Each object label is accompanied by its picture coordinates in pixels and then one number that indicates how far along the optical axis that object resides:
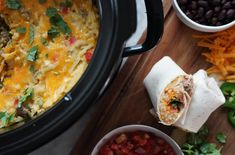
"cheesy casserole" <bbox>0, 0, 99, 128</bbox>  0.57
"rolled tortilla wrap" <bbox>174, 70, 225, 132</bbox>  0.64
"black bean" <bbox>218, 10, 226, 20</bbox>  0.66
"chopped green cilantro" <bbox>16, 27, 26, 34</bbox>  0.61
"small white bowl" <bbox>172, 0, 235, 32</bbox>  0.65
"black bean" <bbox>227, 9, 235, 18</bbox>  0.66
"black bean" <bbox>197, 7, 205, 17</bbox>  0.66
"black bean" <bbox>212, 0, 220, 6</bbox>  0.66
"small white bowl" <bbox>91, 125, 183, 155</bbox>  0.65
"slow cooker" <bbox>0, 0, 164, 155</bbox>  0.52
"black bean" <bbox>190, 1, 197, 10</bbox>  0.66
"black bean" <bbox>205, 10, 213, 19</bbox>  0.66
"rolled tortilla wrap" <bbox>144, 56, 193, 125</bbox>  0.63
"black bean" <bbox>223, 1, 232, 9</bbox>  0.66
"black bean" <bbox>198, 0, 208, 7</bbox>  0.66
